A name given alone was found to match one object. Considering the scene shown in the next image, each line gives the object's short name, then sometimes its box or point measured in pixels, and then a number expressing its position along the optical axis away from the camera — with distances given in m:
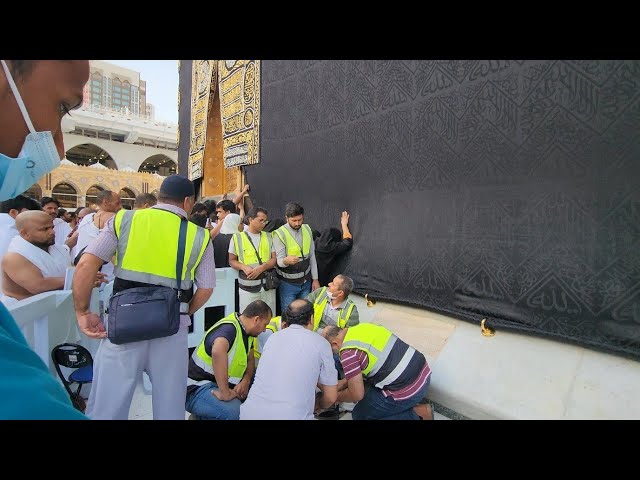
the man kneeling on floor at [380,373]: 1.99
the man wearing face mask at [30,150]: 0.43
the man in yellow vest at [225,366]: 2.04
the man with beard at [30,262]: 2.10
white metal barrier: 1.85
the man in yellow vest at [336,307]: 2.58
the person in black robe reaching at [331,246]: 3.76
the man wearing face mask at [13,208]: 2.50
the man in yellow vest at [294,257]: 3.18
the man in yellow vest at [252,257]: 3.12
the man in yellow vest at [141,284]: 1.67
